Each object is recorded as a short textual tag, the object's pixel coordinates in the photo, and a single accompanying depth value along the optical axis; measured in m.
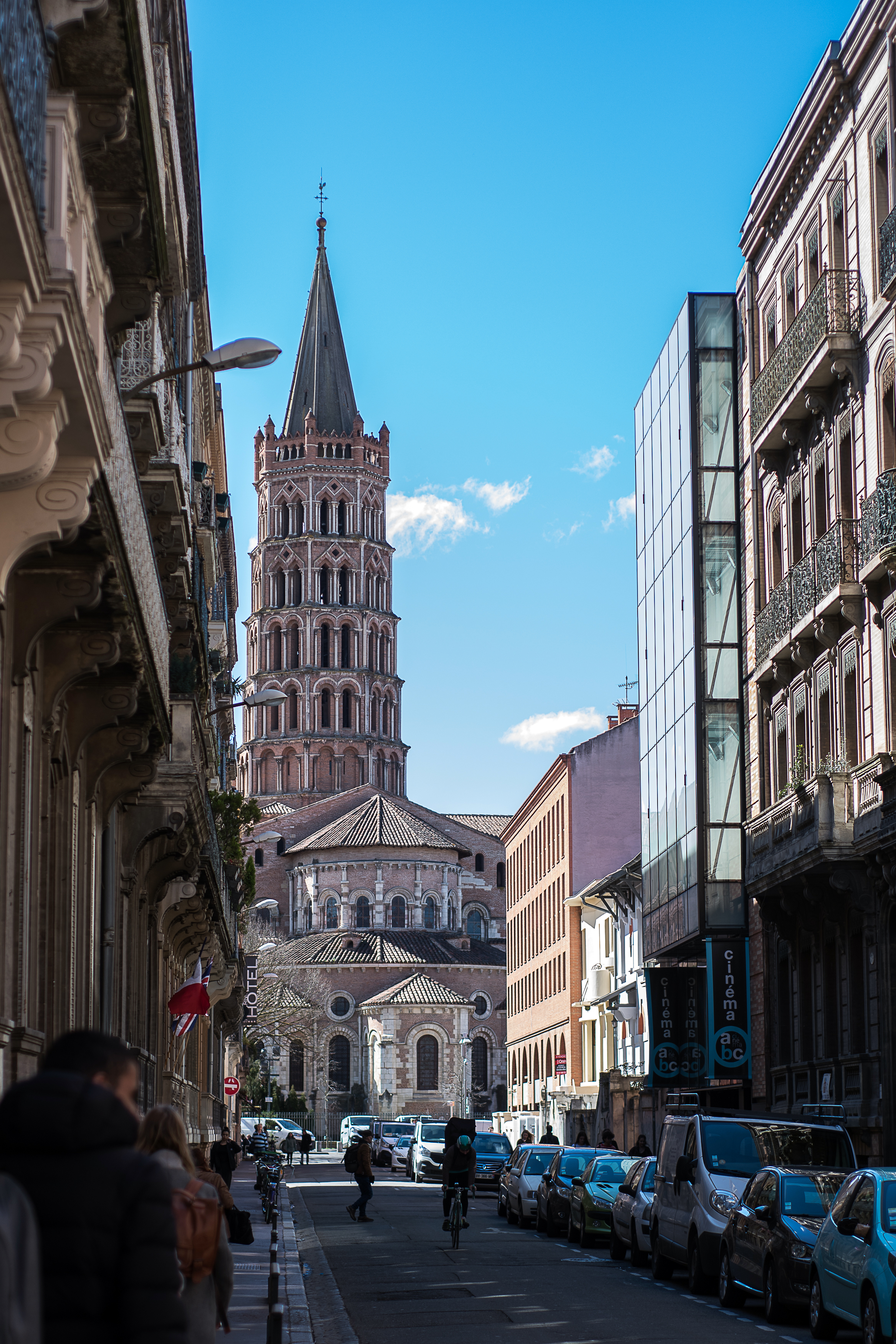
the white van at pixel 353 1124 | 90.94
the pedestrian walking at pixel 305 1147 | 80.06
